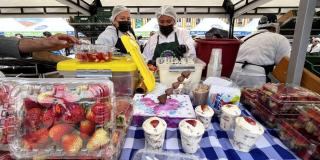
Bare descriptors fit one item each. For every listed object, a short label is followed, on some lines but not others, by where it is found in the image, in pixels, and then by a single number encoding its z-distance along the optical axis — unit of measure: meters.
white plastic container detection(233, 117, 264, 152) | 0.67
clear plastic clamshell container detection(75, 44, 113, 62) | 1.05
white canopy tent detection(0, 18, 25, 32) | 6.14
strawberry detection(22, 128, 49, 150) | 0.58
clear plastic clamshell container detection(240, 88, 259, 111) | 1.00
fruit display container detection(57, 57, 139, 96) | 0.97
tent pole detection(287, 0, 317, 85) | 1.03
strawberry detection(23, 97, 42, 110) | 0.62
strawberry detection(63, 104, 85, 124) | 0.59
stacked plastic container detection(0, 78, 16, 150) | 0.61
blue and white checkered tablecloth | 0.68
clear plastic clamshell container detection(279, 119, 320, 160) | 0.66
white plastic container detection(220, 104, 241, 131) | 0.78
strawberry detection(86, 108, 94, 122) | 0.59
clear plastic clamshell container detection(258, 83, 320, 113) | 0.82
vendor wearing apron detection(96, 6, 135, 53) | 2.39
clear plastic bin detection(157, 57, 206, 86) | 1.20
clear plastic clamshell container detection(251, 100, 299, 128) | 0.83
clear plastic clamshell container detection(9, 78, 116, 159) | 0.57
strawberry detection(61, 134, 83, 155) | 0.57
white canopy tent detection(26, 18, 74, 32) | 6.14
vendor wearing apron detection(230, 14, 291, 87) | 2.01
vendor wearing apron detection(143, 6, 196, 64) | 2.16
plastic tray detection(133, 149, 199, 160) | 0.62
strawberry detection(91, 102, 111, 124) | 0.59
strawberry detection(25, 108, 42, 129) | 0.60
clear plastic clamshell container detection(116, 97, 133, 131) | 0.74
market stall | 0.59
